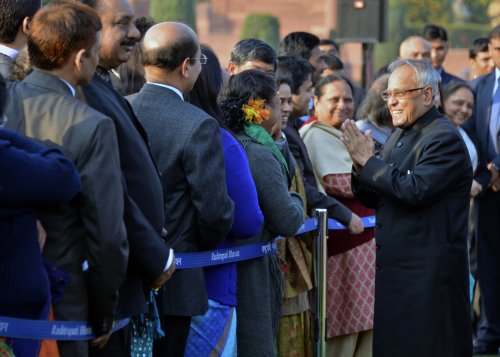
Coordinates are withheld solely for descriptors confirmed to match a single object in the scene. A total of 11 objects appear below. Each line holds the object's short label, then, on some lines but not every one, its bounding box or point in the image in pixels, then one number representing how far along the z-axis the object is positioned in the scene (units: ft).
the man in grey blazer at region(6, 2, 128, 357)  17.36
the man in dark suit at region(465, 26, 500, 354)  40.31
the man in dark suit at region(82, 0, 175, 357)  18.63
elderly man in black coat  26.35
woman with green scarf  25.16
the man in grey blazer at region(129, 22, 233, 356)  22.12
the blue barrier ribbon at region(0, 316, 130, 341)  17.17
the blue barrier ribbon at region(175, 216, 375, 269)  22.83
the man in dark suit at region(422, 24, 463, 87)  52.87
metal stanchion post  29.93
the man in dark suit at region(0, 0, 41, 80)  22.24
